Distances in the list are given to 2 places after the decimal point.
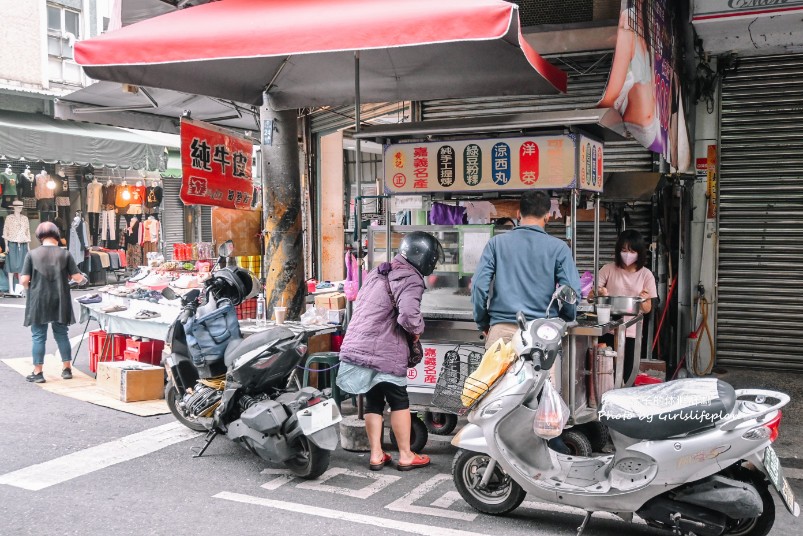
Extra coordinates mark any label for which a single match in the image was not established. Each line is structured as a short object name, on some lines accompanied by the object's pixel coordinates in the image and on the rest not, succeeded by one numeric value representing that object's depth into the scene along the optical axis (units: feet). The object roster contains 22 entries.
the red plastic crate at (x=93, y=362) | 31.76
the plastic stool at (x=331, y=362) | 23.07
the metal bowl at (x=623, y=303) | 22.47
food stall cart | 20.40
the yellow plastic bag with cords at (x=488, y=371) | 15.35
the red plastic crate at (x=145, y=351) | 29.50
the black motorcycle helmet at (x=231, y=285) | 22.15
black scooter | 18.06
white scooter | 12.94
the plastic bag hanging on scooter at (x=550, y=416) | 15.01
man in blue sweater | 17.93
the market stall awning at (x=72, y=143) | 51.21
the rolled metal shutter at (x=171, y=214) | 77.51
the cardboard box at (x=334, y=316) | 24.86
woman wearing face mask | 24.86
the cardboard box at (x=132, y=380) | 26.76
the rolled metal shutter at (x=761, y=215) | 28.55
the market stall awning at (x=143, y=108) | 34.12
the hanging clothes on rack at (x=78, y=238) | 62.49
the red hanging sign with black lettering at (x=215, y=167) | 26.43
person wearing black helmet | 18.60
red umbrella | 16.93
